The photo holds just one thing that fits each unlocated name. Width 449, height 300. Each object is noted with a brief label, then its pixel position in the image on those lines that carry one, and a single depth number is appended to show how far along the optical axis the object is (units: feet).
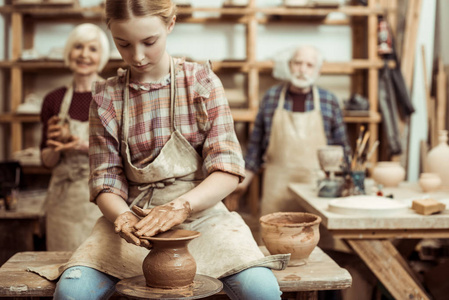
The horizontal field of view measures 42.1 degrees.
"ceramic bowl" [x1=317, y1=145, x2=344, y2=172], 11.23
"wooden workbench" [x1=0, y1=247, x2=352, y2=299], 6.84
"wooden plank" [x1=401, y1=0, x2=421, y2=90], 17.70
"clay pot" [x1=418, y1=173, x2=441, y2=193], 11.84
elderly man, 14.42
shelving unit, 16.83
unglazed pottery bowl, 7.39
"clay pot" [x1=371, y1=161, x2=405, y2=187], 12.59
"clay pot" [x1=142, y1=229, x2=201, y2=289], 5.90
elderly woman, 11.99
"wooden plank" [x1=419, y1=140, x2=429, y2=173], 17.19
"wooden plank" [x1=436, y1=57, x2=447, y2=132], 16.83
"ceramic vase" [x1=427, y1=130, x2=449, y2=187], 12.46
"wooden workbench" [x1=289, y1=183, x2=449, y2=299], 8.98
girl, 6.54
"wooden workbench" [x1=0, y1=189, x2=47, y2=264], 12.97
